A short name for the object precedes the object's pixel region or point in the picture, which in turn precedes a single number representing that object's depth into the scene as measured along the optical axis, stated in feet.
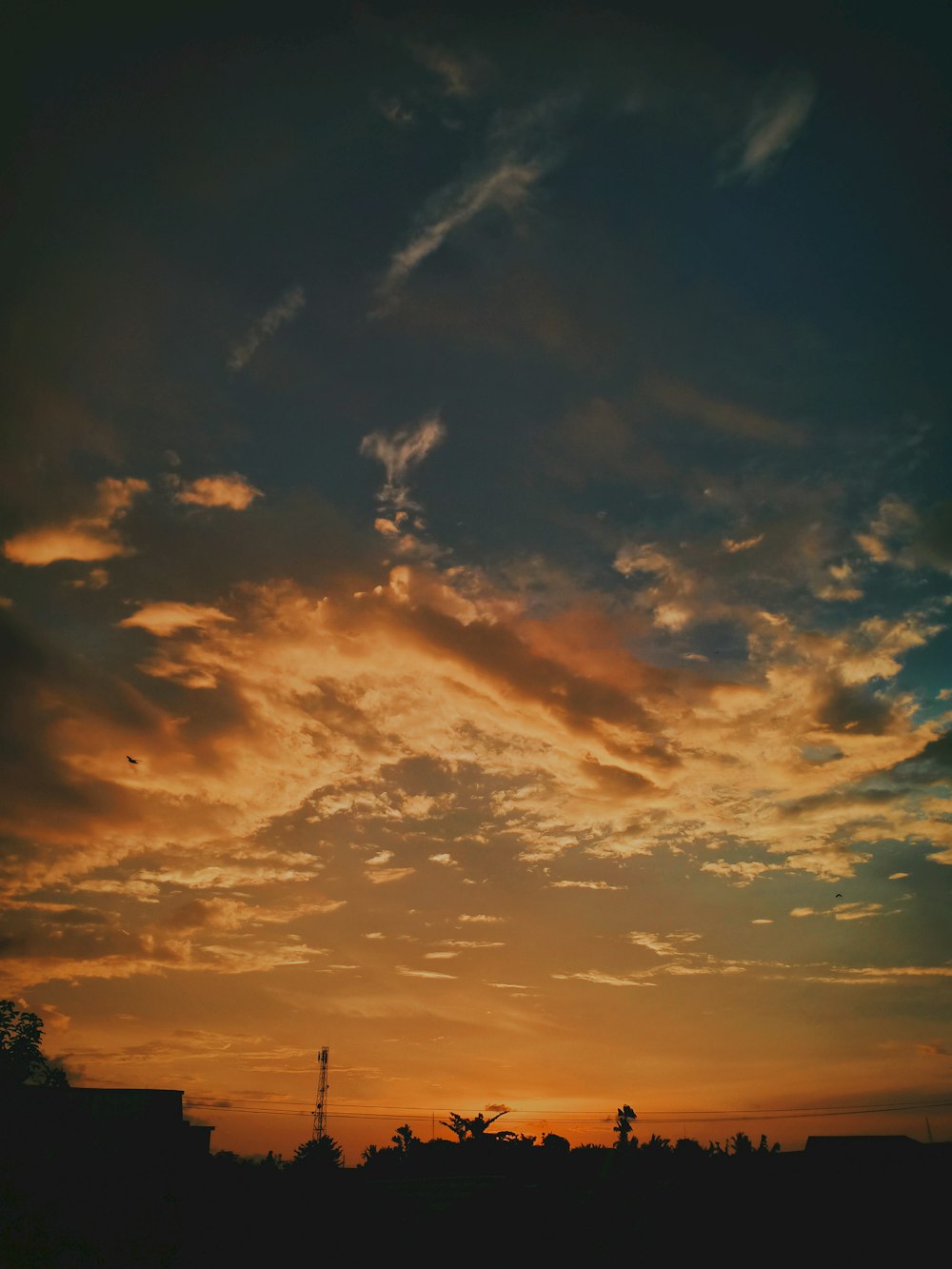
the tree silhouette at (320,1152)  222.42
